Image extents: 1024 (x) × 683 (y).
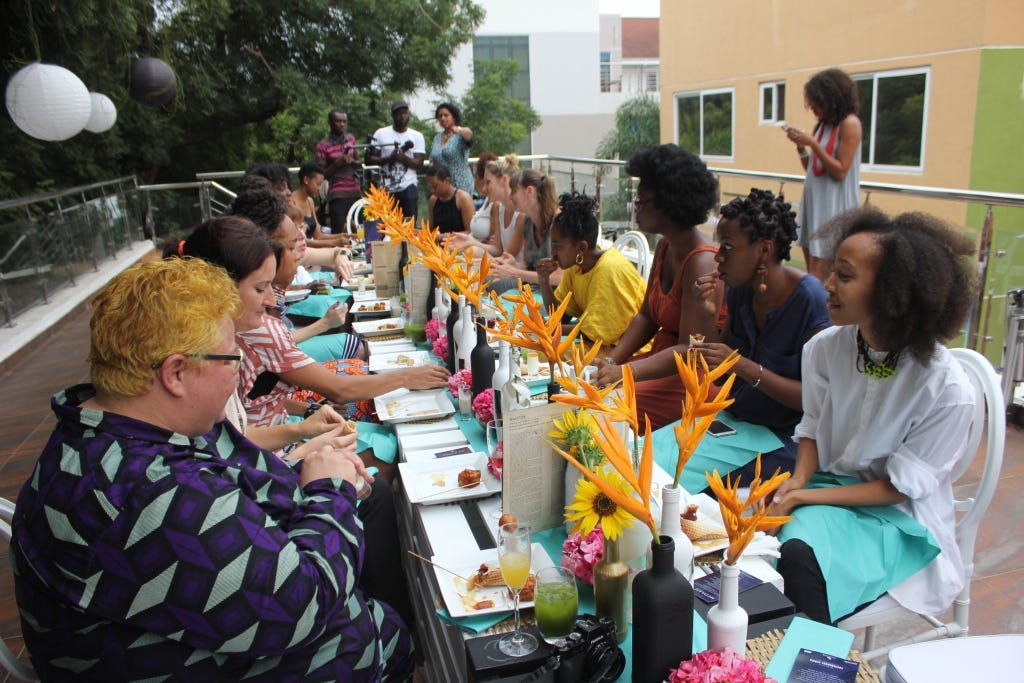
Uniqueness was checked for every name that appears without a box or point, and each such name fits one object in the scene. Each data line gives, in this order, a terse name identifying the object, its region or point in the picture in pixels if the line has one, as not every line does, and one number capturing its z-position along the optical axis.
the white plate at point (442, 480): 1.81
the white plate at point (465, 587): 1.39
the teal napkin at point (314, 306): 4.19
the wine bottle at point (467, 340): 2.54
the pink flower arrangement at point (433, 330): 3.03
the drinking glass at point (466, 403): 2.39
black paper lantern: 7.80
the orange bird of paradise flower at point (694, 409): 1.14
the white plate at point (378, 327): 3.46
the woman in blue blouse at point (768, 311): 2.32
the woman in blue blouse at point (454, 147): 7.23
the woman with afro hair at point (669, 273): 2.77
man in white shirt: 8.02
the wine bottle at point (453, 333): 2.72
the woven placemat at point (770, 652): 1.20
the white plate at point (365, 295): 4.16
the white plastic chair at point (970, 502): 1.81
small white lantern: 7.95
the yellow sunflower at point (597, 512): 1.23
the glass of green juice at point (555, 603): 1.25
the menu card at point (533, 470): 1.55
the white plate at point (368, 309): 3.83
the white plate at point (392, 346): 3.19
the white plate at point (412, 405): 2.39
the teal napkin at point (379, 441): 2.33
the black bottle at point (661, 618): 1.09
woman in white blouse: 1.77
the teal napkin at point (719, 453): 2.25
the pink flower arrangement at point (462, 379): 2.41
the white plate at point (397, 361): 2.89
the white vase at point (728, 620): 1.11
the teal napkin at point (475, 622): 1.36
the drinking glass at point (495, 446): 1.87
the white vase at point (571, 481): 1.59
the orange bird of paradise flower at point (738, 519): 1.06
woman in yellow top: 3.18
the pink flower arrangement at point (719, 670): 1.05
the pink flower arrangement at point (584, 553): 1.35
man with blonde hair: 1.15
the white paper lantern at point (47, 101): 5.87
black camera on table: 1.15
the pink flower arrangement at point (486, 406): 2.12
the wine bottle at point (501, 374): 2.08
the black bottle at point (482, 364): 2.29
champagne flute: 1.30
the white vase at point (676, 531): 1.20
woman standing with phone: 4.52
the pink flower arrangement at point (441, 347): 2.89
